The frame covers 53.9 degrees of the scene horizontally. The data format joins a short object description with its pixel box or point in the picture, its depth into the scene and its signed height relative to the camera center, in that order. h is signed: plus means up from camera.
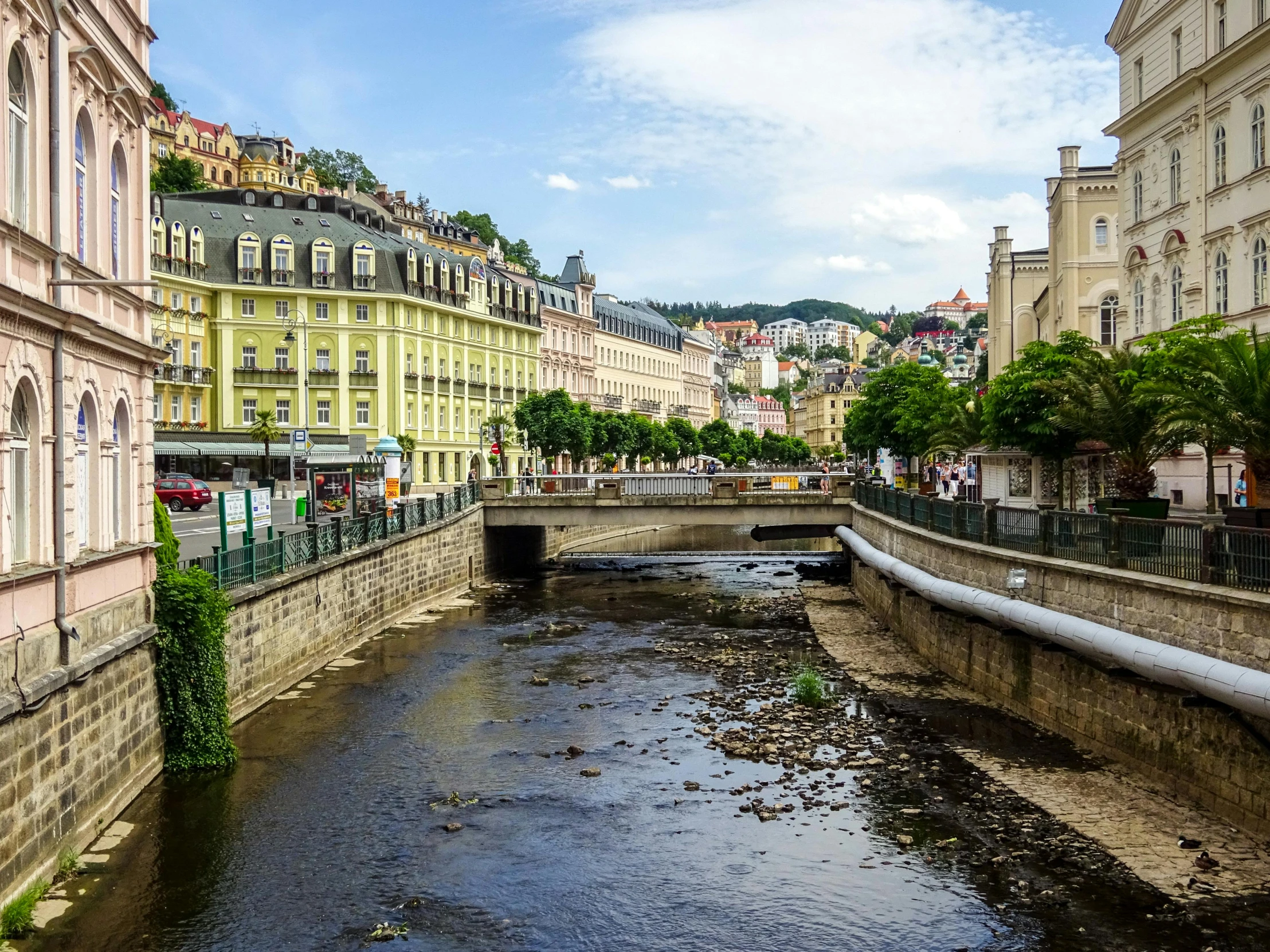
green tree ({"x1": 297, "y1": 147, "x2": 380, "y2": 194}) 135.88 +33.31
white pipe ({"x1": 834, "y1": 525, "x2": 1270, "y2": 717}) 16.20 -2.87
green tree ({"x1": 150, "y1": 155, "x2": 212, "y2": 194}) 104.62 +25.52
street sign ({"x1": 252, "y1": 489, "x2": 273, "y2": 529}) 26.41 -0.80
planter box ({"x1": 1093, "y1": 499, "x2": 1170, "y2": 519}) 25.00 -0.88
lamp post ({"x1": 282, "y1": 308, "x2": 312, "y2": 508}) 58.00 +7.43
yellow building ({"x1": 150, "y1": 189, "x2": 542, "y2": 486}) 69.69 +8.42
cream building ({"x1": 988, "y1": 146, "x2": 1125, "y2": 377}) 52.06 +9.00
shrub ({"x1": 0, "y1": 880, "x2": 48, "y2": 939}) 13.55 -4.89
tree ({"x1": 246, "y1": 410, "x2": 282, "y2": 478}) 63.69 +2.11
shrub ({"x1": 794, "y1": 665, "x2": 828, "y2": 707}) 26.86 -4.89
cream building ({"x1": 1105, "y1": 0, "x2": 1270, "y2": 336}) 32.22 +8.74
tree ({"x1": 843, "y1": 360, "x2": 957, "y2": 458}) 55.22 +2.72
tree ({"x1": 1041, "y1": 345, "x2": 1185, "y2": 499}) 26.38 +0.99
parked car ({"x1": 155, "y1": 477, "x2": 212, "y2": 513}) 47.53 -0.89
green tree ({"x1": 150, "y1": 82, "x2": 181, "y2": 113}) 136.75 +41.13
